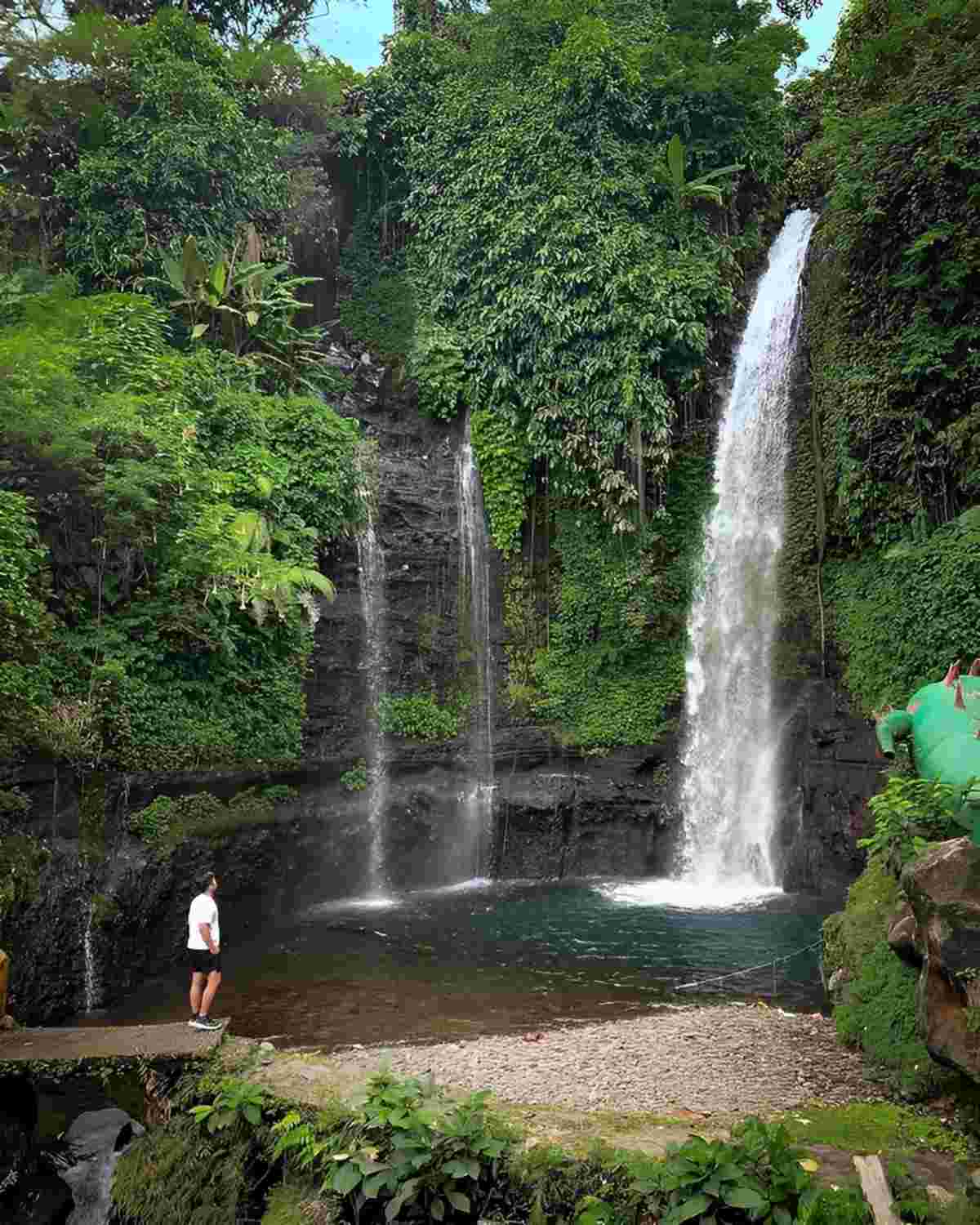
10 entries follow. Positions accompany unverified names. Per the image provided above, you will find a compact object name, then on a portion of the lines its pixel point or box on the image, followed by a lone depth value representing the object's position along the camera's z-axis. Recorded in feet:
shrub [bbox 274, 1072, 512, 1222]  18.65
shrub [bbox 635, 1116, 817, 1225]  16.69
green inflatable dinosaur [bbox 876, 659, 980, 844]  26.12
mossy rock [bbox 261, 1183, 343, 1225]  19.33
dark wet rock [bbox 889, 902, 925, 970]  24.25
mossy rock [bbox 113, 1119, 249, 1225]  21.11
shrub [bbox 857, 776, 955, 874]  26.78
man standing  29.14
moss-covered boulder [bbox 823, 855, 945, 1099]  24.26
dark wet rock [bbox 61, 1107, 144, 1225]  23.03
